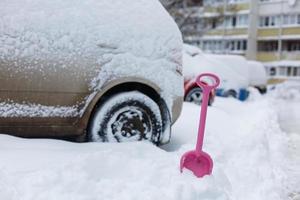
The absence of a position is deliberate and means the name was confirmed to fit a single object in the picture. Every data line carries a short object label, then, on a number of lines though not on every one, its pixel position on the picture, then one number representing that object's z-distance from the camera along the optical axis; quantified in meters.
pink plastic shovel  3.74
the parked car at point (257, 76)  21.36
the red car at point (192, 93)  10.29
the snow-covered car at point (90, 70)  4.12
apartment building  42.53
